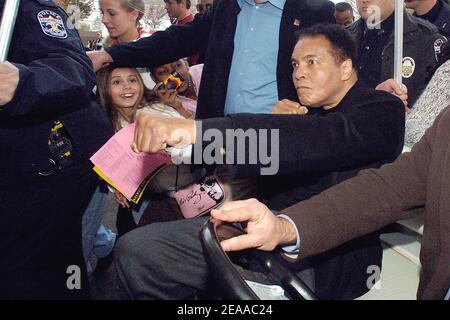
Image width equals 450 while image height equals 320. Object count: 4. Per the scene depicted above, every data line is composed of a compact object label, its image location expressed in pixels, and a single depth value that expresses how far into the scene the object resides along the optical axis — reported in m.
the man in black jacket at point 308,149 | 1.11
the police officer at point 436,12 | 3.17
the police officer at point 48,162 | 1.52
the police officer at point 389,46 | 2.61
